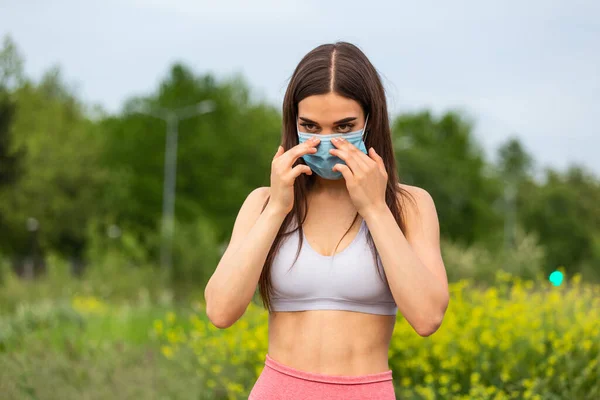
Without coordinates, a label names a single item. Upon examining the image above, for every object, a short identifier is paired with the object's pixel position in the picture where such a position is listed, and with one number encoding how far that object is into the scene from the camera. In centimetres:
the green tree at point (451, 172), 5275
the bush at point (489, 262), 1370
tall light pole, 3706
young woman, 253
